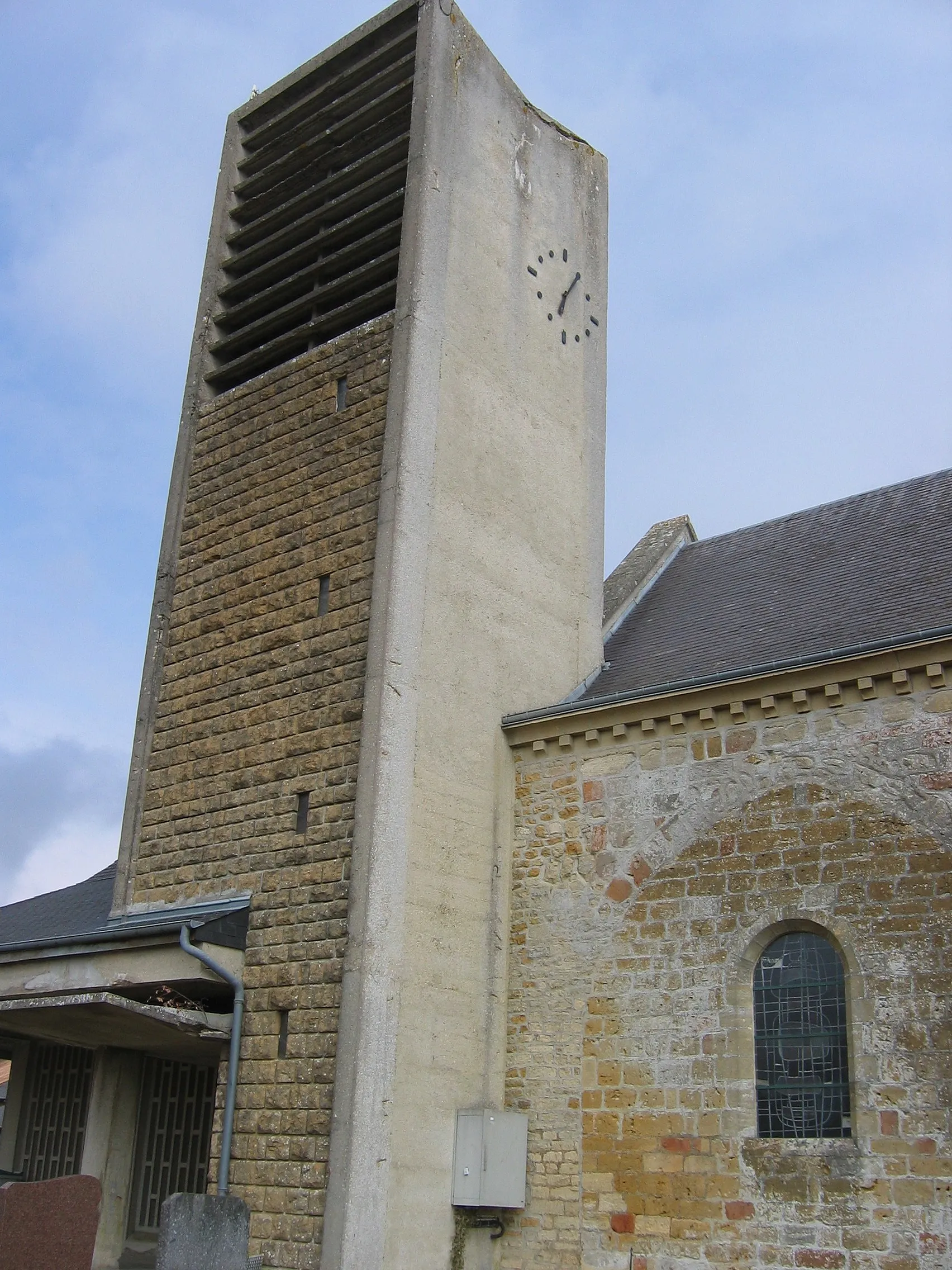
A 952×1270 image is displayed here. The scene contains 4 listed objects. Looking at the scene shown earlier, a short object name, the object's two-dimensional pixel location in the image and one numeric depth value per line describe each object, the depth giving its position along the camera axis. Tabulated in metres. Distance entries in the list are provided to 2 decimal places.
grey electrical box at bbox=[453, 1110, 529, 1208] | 10.62
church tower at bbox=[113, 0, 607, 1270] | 10.55
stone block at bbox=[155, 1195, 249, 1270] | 7.44
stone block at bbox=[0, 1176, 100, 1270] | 7.41
